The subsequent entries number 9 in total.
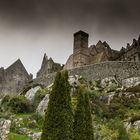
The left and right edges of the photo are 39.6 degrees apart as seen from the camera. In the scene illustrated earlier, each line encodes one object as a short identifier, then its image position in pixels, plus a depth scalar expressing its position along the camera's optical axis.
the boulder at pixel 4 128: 21.47
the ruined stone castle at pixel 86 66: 36.39
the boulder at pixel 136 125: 26.06
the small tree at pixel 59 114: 14.96
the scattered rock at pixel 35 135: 23.39
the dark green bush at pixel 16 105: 31.89
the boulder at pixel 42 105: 30.97
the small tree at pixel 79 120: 15.99
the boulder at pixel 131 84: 32.53
